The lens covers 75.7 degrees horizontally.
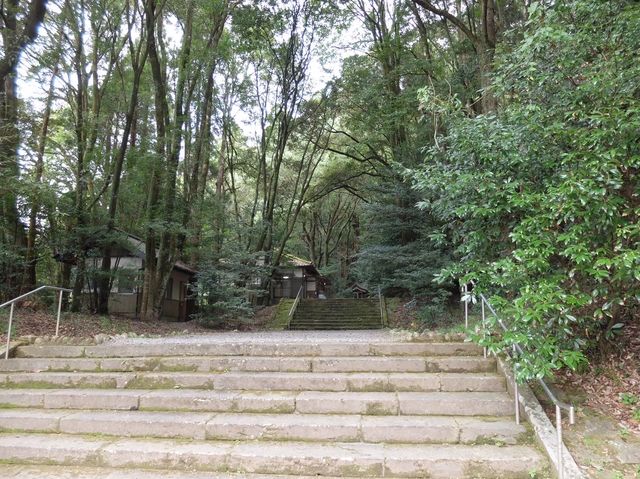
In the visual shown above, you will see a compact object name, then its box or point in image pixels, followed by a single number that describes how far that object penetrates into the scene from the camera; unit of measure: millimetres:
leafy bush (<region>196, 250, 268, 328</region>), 13273
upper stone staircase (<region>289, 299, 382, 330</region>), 15235
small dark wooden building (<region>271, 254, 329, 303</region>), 27422
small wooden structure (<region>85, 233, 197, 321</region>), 12321
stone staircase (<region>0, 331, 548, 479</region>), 3516
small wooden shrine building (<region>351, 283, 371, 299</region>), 26047
